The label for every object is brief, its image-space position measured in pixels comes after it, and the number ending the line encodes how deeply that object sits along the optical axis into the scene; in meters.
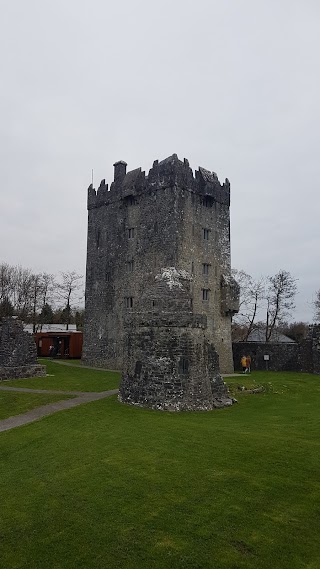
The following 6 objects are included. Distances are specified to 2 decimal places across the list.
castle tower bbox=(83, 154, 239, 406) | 32.31
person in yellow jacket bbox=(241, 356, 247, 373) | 33.09
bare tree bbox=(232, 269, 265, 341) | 52.72
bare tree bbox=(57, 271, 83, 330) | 62.34
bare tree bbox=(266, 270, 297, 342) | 50.50
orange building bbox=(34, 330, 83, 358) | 41.75
